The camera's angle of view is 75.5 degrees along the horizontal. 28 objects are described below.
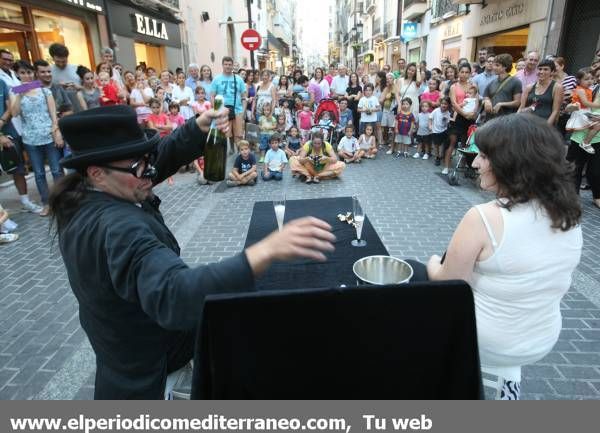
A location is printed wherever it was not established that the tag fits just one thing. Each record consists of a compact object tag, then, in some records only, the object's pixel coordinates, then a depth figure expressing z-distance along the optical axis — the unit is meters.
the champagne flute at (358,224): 2.66
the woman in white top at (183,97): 8.58
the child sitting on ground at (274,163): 7.79
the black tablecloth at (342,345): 1.13
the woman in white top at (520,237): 1.59
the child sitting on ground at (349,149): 9.04
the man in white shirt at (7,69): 5.70
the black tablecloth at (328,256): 2.16
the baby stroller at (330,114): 9.85
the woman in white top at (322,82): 11.71
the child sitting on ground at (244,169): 7.34
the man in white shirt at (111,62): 7.93
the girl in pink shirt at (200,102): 8.62
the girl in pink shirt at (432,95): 8.85
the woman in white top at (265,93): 10.12
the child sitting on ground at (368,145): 9.34
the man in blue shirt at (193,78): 9.68
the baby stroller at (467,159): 6.92
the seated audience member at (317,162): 7.52
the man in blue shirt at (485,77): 7.71
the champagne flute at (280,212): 2.79
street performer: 1.11
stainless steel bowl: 2.02
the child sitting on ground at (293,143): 9.16
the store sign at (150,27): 12.52
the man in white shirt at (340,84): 11.08
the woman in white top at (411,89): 9.49
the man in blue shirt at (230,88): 8.60
